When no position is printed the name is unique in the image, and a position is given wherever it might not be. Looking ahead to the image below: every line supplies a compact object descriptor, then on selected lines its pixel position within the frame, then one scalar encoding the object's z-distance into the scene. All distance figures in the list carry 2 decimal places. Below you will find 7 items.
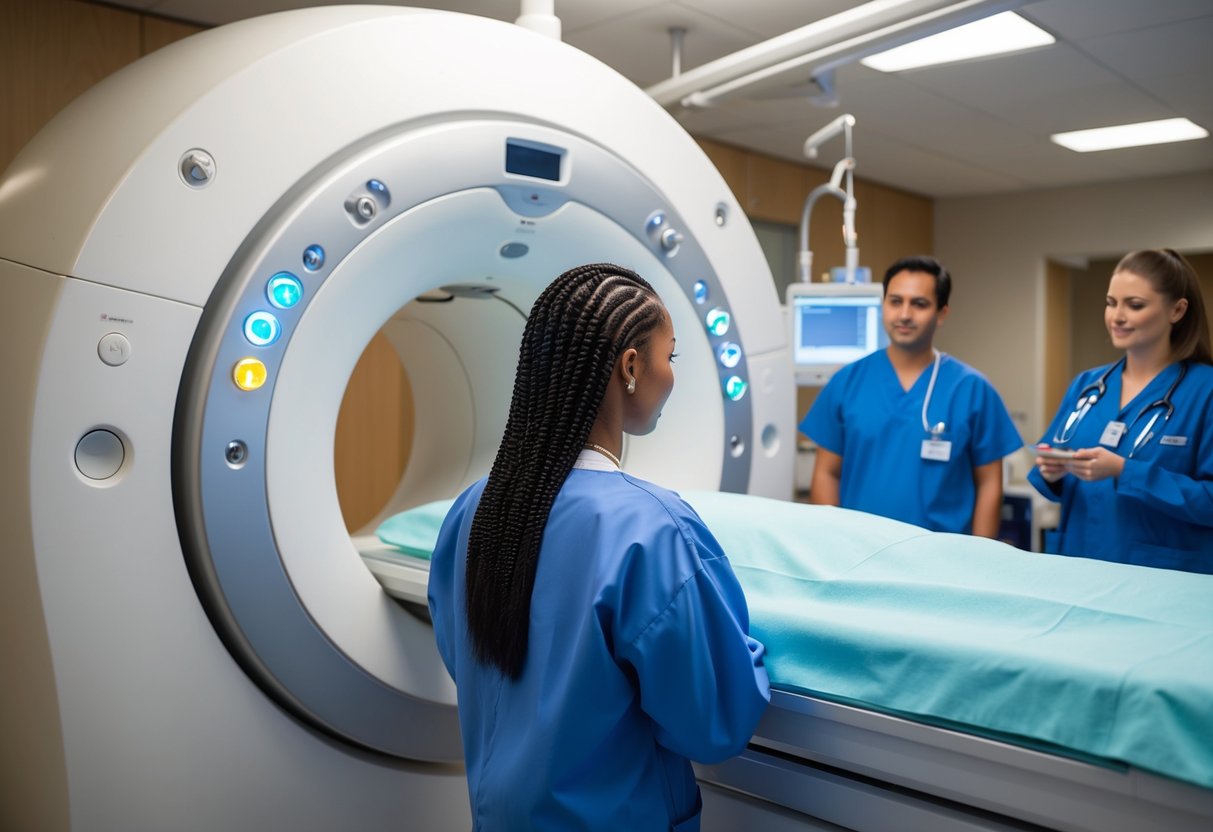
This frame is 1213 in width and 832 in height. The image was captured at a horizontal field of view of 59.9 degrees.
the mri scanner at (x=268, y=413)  1.22
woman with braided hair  0.96
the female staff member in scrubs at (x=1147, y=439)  1.87
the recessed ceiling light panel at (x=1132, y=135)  4.12
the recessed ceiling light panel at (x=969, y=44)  2.87
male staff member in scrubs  2.21
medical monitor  2.74
